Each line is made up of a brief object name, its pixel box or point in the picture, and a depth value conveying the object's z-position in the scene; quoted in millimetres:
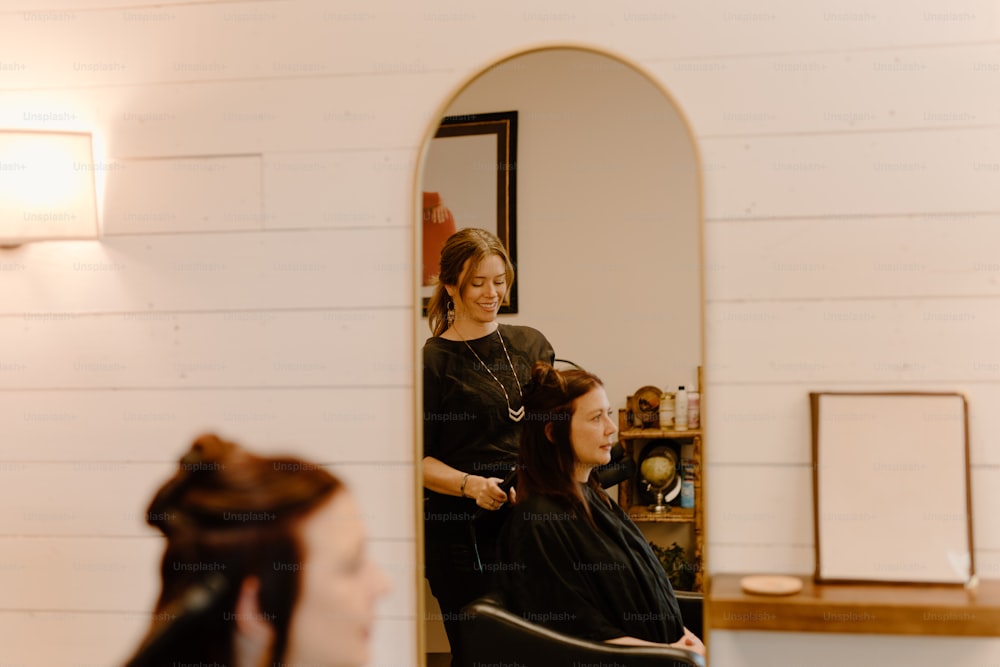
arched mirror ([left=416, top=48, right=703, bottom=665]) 1703
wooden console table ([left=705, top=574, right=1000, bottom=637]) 1489
